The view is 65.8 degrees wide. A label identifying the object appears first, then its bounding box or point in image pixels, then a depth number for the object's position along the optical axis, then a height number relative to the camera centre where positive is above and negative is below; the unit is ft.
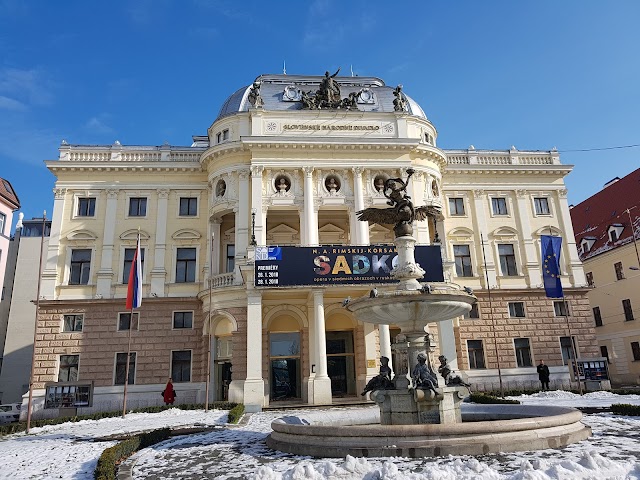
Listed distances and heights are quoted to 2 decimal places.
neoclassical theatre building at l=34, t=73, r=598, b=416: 94.32 +24.65
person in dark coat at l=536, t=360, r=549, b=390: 96.32 -1.70
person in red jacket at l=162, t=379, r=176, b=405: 90.68 -2.29
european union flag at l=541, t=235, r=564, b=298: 91.30 +18.04
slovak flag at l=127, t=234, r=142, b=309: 81.71 +15.70
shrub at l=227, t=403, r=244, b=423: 63.36 -4.69
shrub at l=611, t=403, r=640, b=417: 51.75 -4.83
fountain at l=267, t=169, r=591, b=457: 33.60 -3.56
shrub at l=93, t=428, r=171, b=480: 31.57 -5.20
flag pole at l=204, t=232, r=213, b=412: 93.51 +10.55
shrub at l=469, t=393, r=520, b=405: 62.39 -4.10
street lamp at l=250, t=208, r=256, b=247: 93.95 +28.89
